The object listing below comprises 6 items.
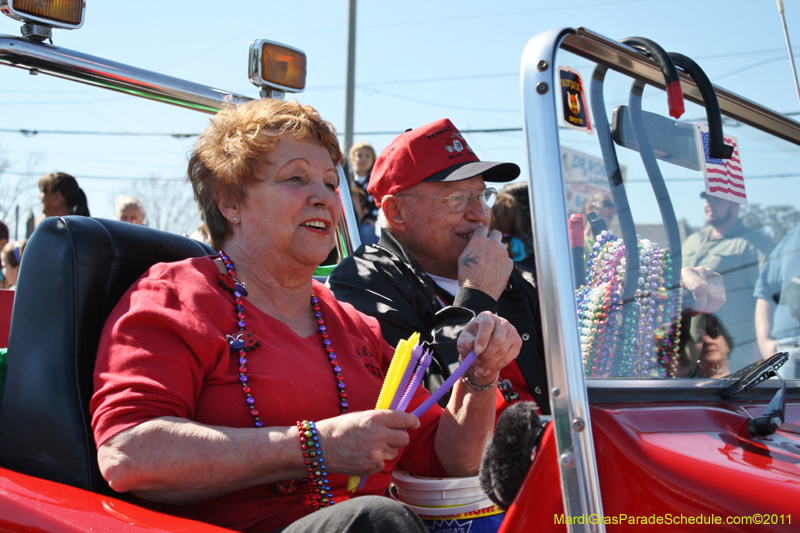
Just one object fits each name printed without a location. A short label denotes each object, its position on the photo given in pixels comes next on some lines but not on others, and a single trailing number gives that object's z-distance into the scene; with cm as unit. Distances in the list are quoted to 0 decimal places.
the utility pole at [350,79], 1048
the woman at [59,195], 412
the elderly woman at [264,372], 128
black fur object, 110
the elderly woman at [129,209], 514
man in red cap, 211
